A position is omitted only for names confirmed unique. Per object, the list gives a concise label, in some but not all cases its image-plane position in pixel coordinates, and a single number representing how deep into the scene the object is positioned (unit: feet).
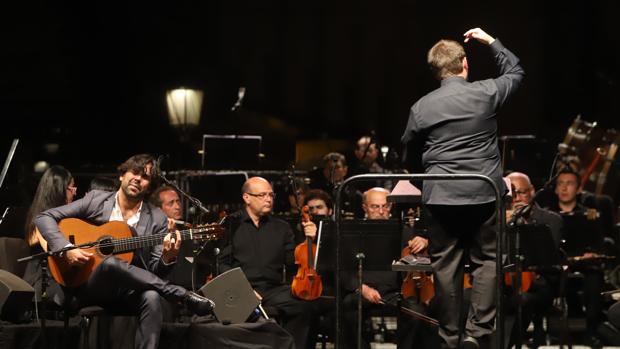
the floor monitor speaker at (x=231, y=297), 46.14
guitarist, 43.55
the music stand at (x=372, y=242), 47.21
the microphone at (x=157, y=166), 44.79
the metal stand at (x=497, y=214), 33.42
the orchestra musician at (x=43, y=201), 47.60
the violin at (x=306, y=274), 51.13
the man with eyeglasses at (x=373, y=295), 49.02
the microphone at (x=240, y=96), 73.56
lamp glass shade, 81.35
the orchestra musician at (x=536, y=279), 53.01
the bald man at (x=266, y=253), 50.88
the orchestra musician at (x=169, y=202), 56.85
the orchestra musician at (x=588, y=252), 55.57
